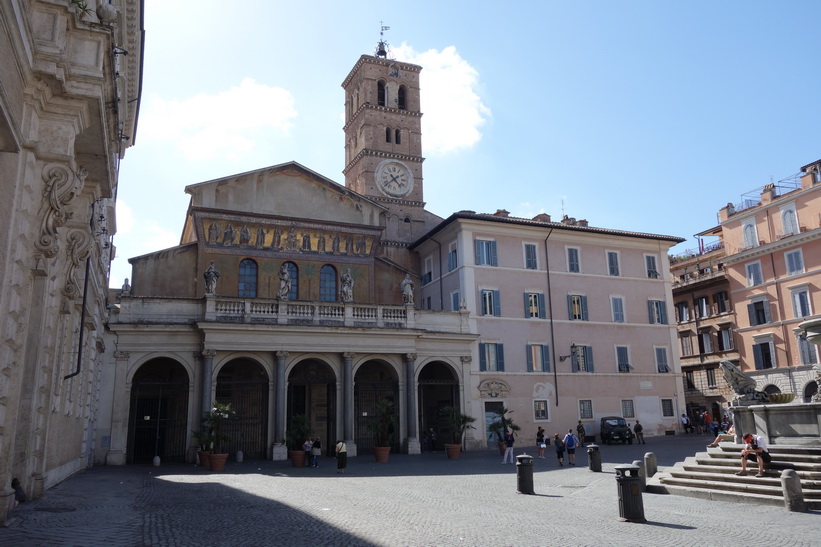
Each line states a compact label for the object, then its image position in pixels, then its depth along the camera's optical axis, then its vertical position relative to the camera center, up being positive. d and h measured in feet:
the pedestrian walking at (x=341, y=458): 71.20 -4.66
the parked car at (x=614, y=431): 109.19 -3.75
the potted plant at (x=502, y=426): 90.68 -2.03
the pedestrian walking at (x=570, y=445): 74.59 -4.01
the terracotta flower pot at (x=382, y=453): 84.02 -4.97
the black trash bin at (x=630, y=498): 37.29 -5.05
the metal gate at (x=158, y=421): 89.35 -0.25
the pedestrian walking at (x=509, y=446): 77.97 -4.25
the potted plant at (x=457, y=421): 92.84 -1.27
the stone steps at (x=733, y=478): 41.73 -4.97
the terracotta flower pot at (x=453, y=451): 89.04 -5.22
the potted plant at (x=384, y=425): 88.33 -1.48
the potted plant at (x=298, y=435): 79.77 -2.41
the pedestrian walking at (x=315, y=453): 80.35 -4.59
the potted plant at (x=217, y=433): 75.00 -1.82
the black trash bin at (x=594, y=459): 66.74 -5.06
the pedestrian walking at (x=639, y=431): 107.23 -3.73
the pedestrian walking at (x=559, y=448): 73.82 -4.25
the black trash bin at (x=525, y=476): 50.80 -5.03
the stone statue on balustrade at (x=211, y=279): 91.09 +19.07
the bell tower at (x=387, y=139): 152.56 +67.47
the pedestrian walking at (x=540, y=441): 85.40 -3.98
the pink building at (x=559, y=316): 111.55 +16.77
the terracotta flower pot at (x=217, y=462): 74.84 -5.02
